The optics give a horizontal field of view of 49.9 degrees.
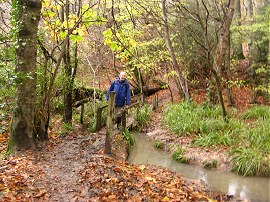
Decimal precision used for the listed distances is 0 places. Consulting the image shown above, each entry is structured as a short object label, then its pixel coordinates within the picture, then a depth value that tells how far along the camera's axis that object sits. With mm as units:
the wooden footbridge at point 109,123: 7352
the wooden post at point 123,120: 10389
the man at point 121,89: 10523
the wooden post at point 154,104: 15815
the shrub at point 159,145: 10398
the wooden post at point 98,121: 10023
